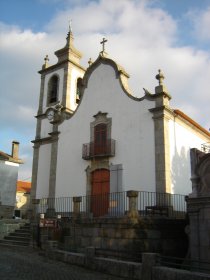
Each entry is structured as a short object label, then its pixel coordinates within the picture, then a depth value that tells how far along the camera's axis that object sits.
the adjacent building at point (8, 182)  25.34
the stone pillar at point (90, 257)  9.52
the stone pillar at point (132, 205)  11.43
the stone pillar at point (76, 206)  13.61
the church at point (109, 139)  15.36
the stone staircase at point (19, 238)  14.70
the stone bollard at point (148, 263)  7.84
